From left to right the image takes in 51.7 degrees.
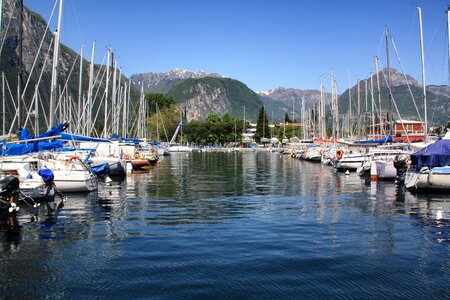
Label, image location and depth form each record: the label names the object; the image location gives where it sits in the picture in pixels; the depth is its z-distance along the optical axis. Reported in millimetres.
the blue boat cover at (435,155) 31766
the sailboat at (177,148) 151138
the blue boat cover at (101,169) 43438
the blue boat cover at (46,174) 25891
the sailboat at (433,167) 31797
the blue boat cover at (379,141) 56391
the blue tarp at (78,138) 35694
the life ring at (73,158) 31866
